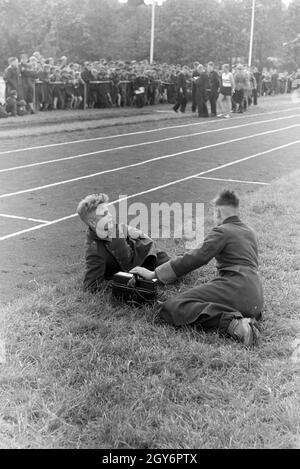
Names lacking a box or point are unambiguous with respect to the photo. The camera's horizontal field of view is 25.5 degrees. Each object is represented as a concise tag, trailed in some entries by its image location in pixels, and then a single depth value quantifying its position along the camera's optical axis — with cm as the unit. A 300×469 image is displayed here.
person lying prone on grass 600
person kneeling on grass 522
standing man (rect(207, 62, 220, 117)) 2609
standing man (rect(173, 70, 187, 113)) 2648
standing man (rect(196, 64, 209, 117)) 2473
